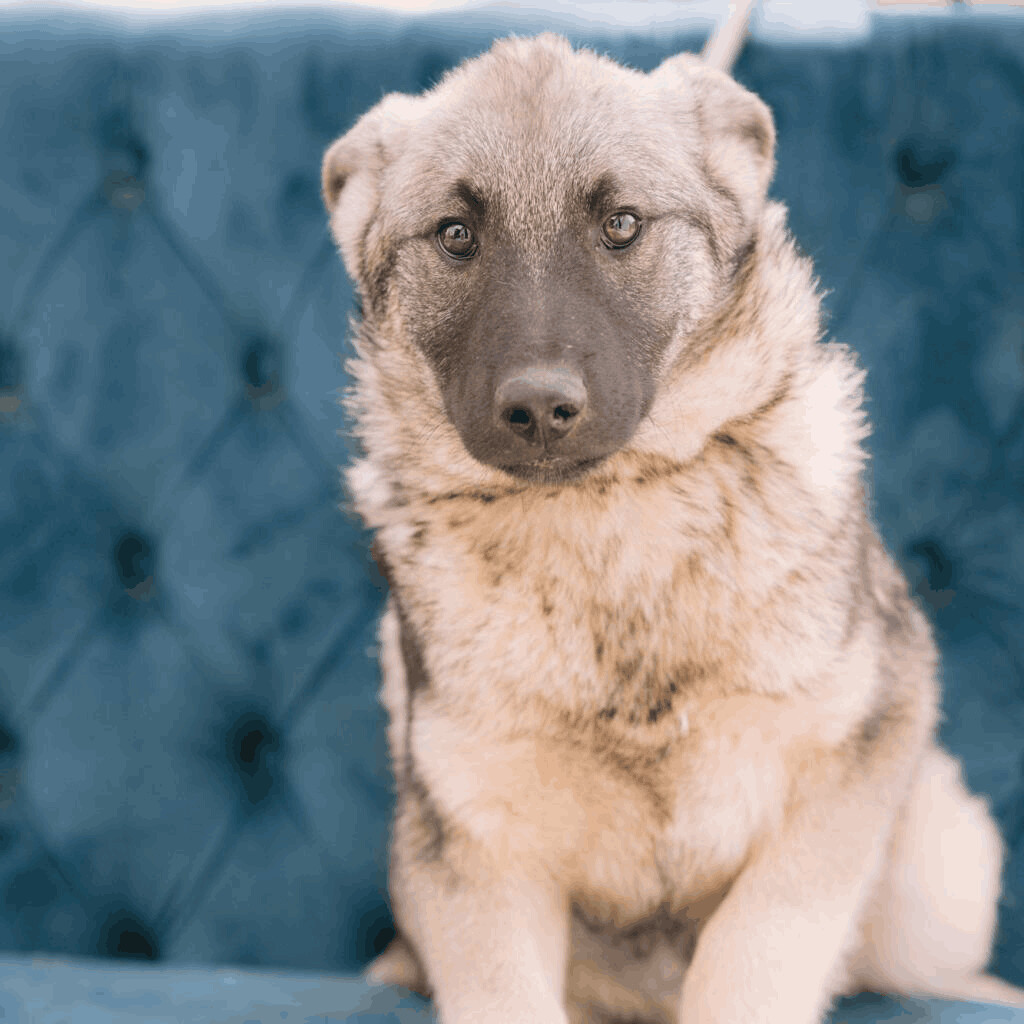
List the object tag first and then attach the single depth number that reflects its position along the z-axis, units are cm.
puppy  98
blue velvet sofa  139
